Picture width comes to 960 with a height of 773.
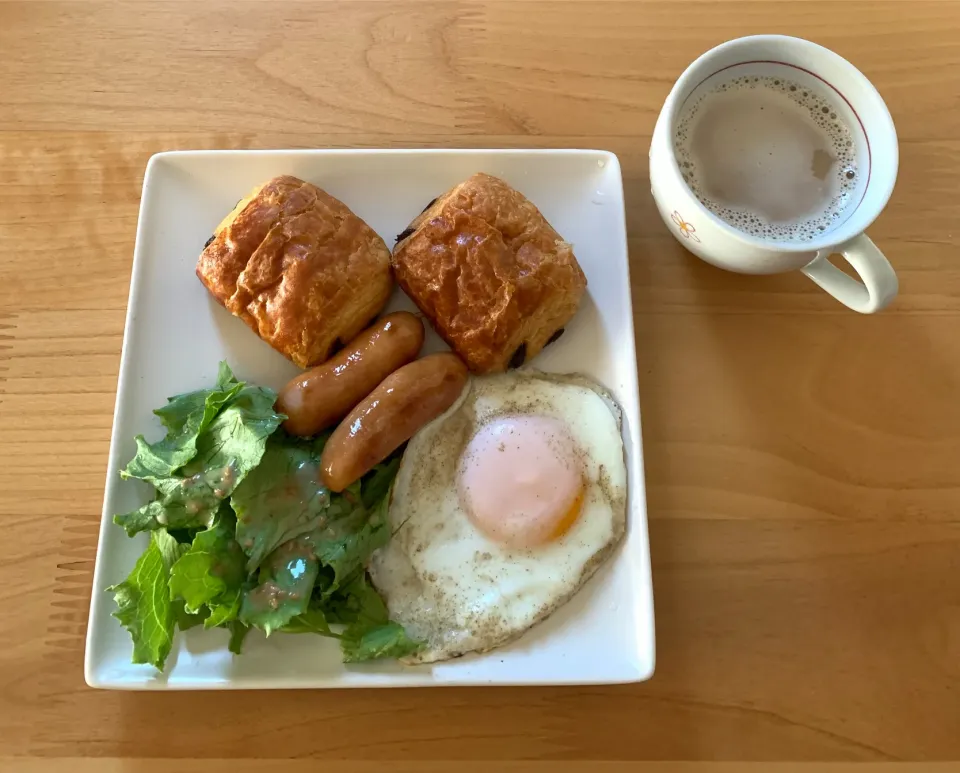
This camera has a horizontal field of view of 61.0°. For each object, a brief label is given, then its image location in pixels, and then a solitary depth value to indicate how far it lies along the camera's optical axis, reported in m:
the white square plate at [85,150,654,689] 0.31
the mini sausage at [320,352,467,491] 0.31
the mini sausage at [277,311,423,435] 0.32
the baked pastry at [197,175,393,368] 0.33
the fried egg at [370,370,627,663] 0.32
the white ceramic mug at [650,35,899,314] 0.31
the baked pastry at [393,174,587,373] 0.33
